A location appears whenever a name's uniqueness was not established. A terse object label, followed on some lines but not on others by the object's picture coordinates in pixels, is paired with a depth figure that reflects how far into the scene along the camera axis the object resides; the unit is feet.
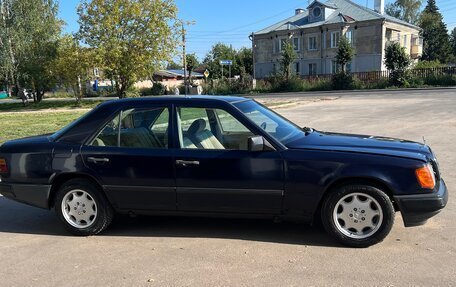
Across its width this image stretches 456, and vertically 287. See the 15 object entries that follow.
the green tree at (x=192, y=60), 314.57
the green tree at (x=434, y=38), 272.51
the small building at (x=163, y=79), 198.49
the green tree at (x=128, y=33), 99.35
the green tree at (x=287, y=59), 150.30
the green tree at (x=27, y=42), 118.21
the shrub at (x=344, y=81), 139.85
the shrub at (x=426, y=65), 141.80
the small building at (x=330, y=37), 169.27
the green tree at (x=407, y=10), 262.26
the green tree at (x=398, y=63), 131.95
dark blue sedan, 14.02
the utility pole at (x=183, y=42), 105.50
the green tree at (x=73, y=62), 103.00
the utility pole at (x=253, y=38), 198.67
